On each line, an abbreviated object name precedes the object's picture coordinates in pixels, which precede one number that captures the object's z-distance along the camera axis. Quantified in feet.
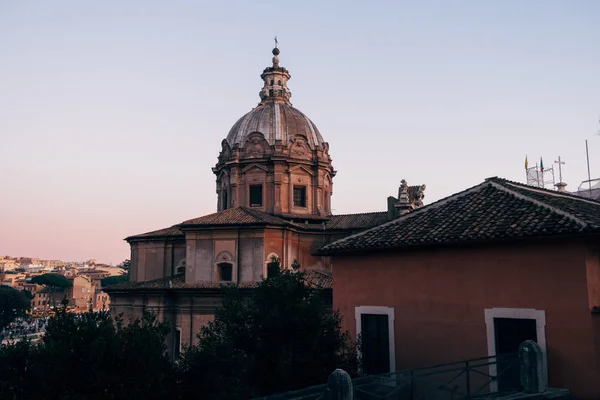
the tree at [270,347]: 35.40
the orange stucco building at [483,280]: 35.06
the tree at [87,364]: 34.96
